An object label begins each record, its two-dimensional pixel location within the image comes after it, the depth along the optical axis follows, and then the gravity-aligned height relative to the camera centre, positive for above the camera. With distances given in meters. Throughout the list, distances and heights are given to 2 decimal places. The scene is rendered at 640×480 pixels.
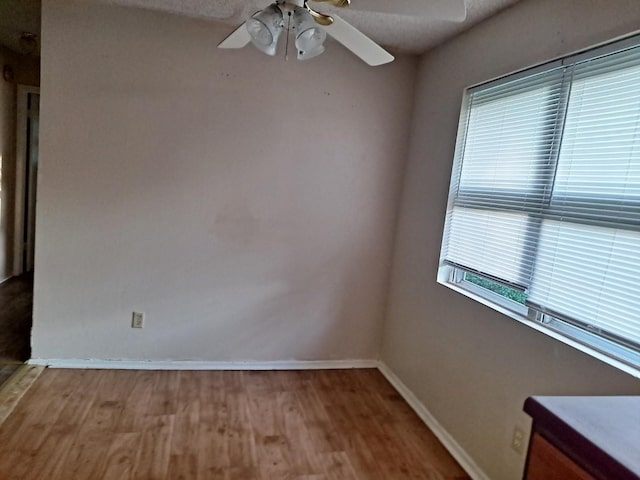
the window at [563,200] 1.53 +0.10
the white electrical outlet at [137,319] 2.96 -0.99
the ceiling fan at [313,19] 1.50 +0.65
